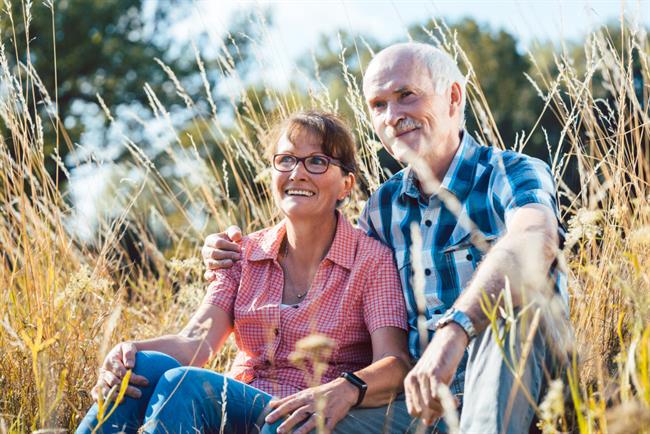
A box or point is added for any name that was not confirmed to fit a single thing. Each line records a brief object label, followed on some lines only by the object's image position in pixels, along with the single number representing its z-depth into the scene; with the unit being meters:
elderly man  1.62
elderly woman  2.03
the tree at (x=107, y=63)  16.84
